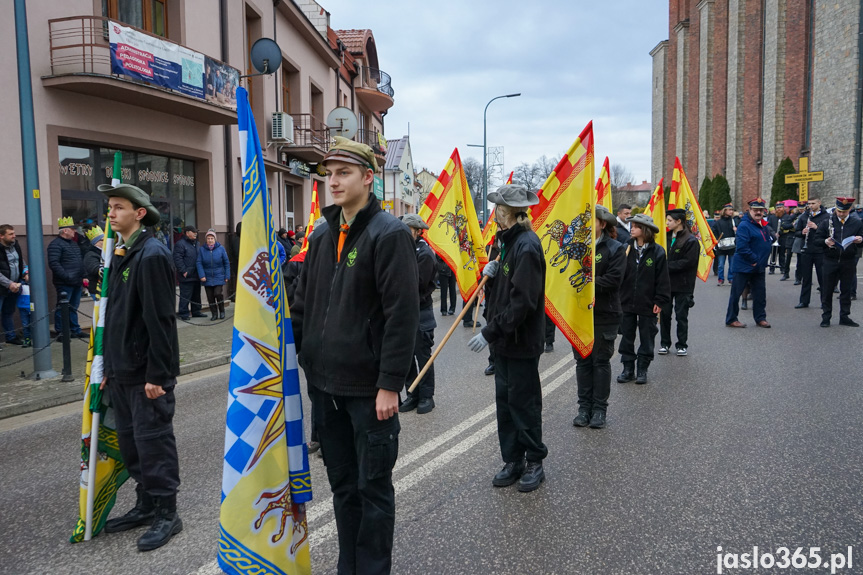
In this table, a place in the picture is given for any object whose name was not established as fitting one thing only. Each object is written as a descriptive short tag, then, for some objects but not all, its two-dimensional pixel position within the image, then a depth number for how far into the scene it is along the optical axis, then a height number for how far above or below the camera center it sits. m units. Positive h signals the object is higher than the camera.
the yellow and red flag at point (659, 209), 9.03 +0.35
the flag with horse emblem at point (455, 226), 8.29 +0.15
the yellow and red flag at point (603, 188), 9.68 +0.71
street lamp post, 34.08 +4.43
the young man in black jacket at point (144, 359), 3.52 -0.64
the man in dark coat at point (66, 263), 9.91 -0.30
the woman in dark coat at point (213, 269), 13.08 -0.55
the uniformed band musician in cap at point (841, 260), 10.45 -0.49
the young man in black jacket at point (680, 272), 8.72 -0.53
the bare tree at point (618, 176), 104.45 +9.71
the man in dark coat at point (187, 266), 12.88 -0.48
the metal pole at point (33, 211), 7.82 +0.42
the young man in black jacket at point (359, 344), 2.77 -0.46
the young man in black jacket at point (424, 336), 6.21 -1.00
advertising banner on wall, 11.34 +3.43
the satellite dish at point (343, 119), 19.56 +3.74
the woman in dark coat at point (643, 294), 7.39 -0.70
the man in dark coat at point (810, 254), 12.30 -0.46
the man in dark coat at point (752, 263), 10.65 -0.52
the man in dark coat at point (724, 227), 17.35 +0.16
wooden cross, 27.75 +2.34
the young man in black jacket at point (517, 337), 4.14 -0.66
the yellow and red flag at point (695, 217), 12.38 +0.32
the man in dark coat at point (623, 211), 12.49 +0.45
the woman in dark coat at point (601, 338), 5.66 -0.92
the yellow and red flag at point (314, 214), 7.78 +0.33
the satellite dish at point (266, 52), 14.67 +4.33
